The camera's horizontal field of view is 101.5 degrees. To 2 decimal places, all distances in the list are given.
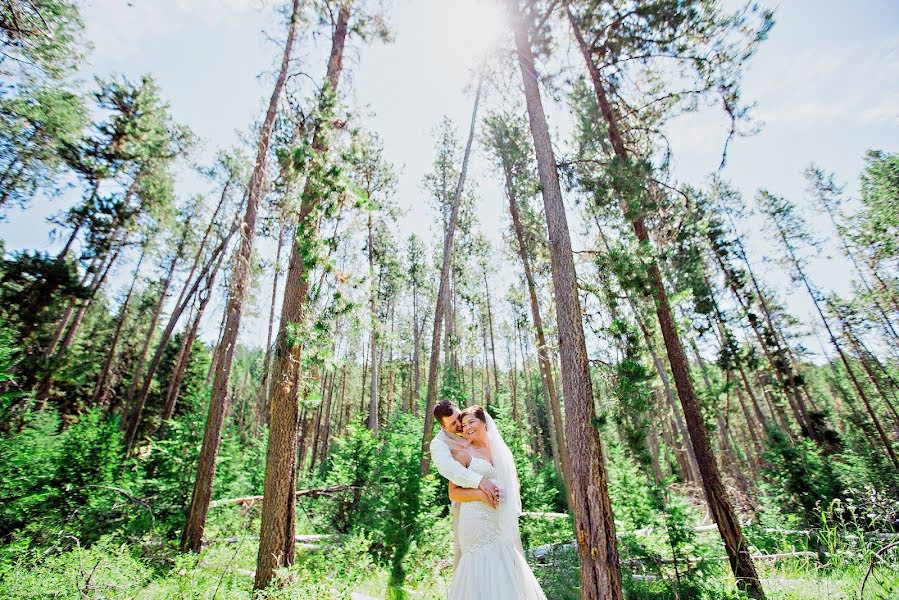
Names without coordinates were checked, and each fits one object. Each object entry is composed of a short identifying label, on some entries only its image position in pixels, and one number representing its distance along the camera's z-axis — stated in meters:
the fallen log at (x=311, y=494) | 8.49
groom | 3.37
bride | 3.09
